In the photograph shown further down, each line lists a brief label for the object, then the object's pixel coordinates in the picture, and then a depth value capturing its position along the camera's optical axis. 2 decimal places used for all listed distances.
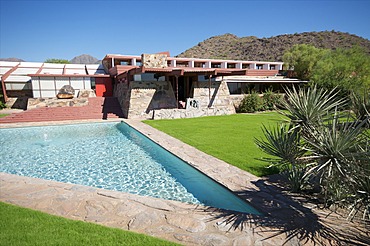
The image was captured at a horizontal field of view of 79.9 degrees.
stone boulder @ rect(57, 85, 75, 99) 23.83
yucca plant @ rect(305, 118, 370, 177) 3.19
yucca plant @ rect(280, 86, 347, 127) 3.96
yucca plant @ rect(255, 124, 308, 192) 4.36
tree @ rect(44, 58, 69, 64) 56.63
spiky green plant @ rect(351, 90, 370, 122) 4.32
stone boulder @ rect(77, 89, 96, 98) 25.82
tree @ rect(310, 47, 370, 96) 23.81
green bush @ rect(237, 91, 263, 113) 23.36
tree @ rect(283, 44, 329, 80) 30.72
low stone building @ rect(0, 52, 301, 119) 20.16
